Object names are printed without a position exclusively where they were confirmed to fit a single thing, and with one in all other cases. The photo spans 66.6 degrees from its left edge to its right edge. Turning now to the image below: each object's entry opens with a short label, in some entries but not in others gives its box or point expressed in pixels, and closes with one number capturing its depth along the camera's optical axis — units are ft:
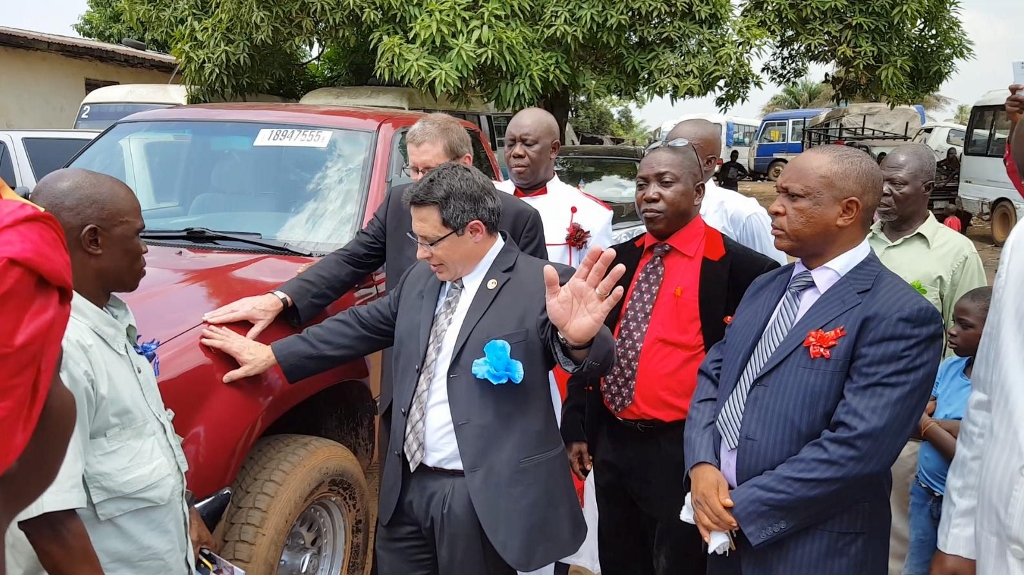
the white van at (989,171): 48.11
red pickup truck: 8.20
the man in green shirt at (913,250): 10.59
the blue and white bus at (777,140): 101.65
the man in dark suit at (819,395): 6.49
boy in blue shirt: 8.96
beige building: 48.85
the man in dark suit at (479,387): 7.28
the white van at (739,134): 111.76
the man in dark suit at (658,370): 8.95
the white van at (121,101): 39.93
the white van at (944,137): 70.49
